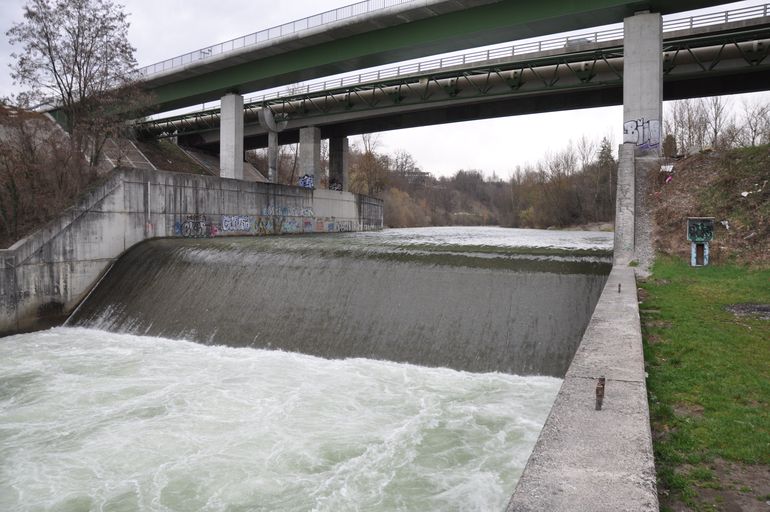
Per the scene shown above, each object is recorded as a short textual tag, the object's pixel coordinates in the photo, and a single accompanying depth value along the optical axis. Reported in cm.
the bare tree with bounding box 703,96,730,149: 4856
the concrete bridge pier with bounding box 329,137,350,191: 4544
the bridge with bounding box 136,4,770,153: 2534
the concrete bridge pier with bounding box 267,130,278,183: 4053
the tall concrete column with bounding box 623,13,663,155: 2186
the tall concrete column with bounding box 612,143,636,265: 1479
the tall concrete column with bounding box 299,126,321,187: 4181
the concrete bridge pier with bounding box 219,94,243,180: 3669
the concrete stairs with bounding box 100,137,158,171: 4402
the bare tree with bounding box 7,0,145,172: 2677
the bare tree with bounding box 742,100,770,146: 4312
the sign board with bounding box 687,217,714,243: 1355
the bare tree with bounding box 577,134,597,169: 7879
